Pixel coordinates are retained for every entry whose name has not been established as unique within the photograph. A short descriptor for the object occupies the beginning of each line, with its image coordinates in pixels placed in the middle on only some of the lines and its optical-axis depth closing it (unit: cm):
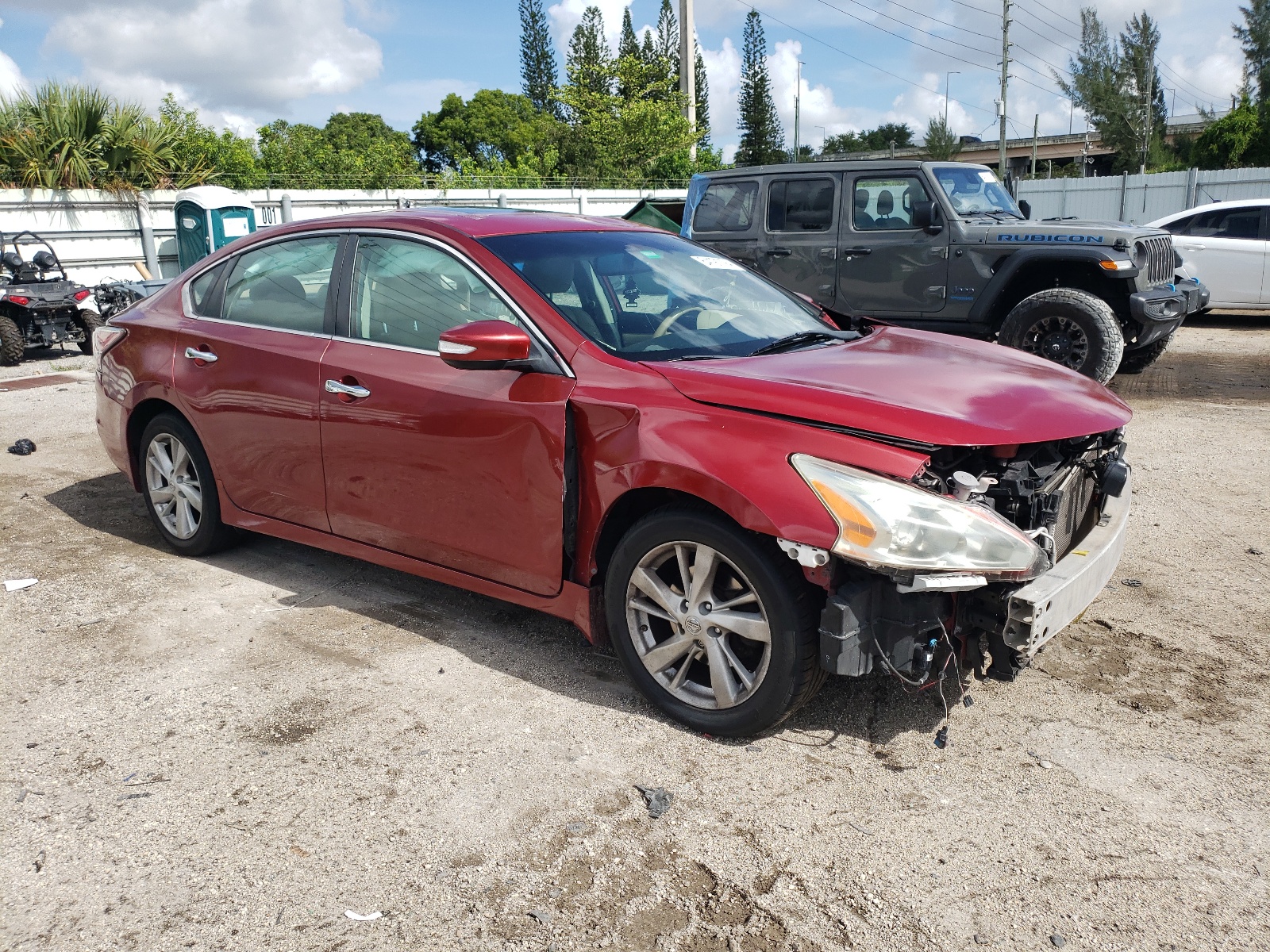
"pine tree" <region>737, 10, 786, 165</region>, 7381
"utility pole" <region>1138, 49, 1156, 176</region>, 5631
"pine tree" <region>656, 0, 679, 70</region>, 6894
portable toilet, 1848
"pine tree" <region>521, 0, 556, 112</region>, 7466
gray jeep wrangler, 877
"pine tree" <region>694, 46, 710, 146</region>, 7594
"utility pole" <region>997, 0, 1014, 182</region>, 4822
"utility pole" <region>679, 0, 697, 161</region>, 3884
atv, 1315
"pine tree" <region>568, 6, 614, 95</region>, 4747
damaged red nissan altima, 304
